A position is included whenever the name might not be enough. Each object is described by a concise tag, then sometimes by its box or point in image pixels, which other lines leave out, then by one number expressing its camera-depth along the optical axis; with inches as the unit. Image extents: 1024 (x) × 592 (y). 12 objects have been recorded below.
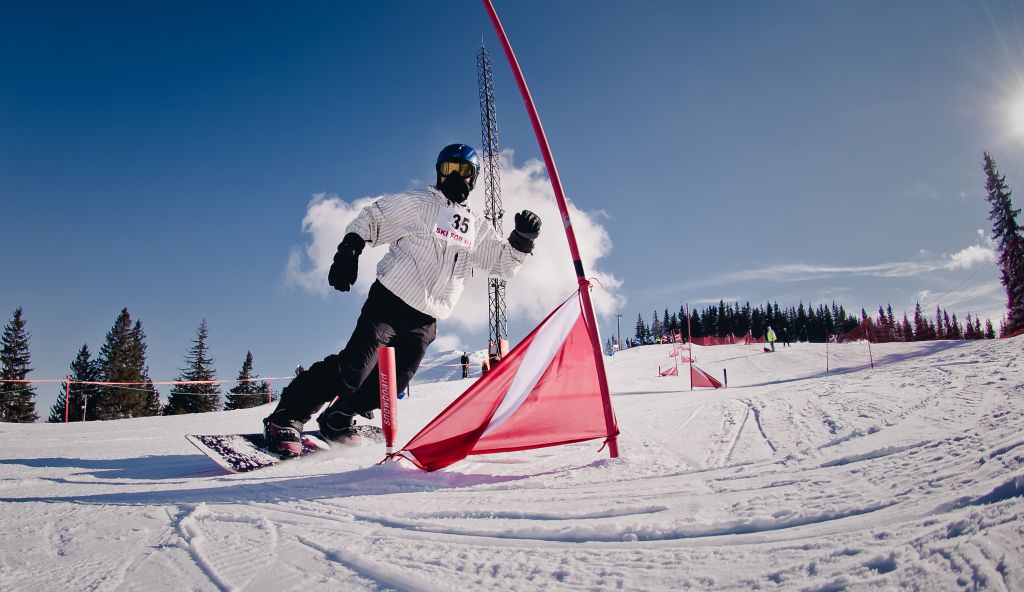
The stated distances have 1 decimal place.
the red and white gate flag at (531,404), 90.6
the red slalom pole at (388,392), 113.0
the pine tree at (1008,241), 1236.5
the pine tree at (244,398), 1578.5
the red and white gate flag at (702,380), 449.1
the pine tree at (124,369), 1280.8
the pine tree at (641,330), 4420.3
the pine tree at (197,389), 1450.5
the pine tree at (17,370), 1189.7
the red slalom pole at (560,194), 99.2
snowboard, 105.2
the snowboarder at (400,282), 118.7
